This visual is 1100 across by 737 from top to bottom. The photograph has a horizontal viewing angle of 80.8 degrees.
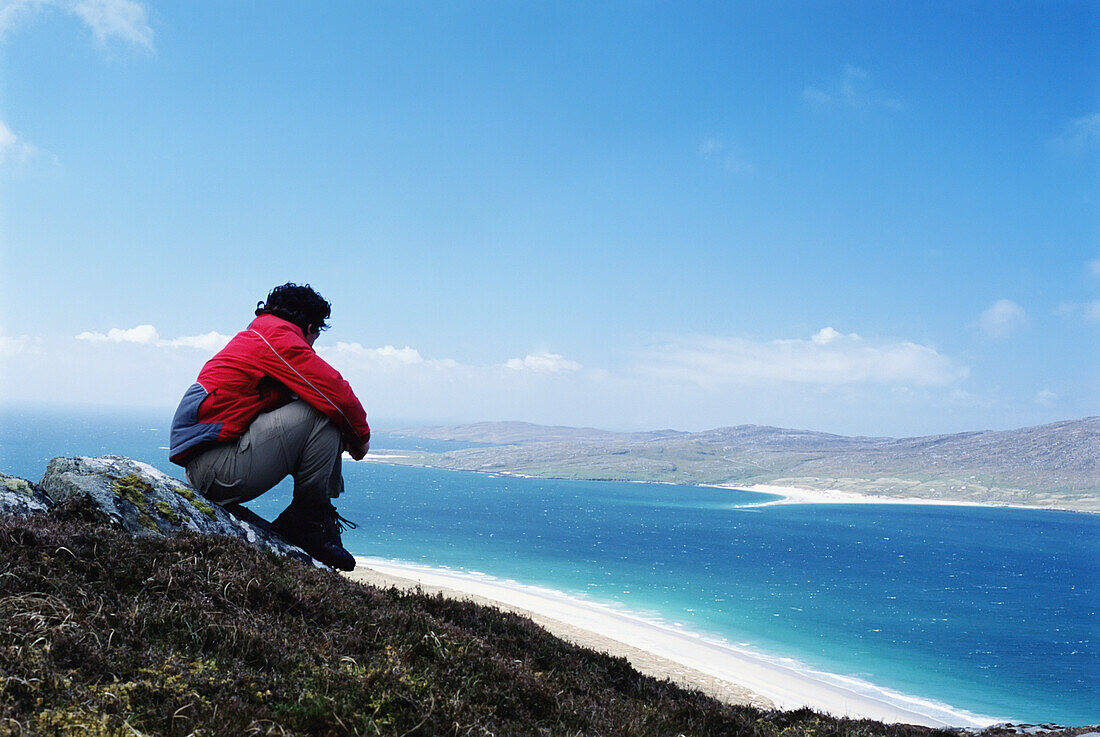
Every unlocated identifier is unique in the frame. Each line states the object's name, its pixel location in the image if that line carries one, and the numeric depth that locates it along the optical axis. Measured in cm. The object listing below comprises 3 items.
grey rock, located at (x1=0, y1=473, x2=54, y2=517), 510
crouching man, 567
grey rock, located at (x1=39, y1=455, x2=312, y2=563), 529
